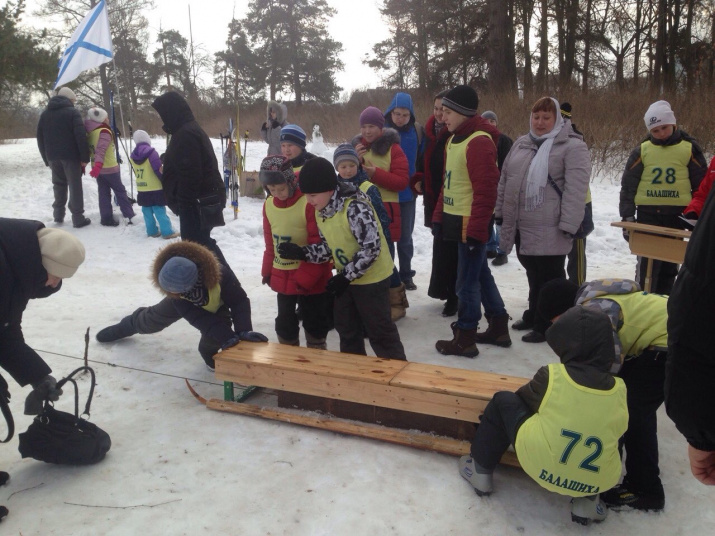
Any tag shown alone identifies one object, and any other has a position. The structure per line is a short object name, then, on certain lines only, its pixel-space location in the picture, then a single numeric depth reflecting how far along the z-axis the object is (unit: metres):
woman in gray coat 4.17
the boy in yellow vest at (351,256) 3.57
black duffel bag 3.07
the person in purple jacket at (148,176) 8.34
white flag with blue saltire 8.89
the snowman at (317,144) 12.86
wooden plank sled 3.16
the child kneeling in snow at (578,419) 2.43
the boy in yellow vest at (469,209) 4.04
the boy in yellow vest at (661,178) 4.96
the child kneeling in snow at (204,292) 3.72
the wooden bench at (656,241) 4.45
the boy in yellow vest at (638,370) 2.68
